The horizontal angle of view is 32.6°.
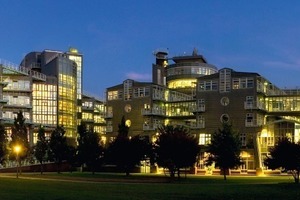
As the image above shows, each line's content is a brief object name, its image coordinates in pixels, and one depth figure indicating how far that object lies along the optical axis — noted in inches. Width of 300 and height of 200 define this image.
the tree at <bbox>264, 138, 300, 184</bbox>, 2387.3
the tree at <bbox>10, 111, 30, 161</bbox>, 3294.8
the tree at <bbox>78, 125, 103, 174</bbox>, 3447.3
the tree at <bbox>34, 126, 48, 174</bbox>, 3762.8
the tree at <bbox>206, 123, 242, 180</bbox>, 2832.2
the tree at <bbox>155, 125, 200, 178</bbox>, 2733.8
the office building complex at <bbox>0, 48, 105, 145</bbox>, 5403.5
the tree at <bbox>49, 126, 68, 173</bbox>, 3767.2
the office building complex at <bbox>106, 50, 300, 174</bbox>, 4018.2
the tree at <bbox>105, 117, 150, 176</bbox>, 3137.3
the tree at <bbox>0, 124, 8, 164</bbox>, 3200.8
